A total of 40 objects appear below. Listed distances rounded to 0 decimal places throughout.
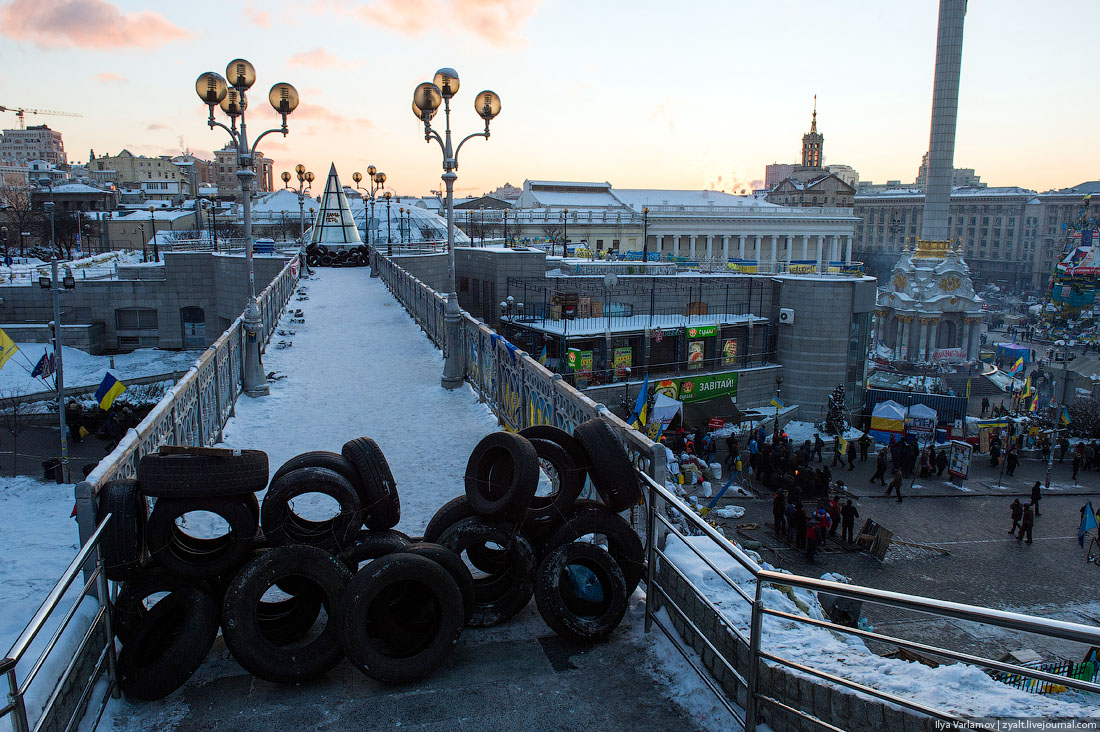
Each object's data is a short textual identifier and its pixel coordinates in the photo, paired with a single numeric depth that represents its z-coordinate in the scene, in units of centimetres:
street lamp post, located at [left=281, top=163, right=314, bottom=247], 3912
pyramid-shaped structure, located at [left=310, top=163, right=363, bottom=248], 3678
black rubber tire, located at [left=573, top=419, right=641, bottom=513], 497
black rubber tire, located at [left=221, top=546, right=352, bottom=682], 415
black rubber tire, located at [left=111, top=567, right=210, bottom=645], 432
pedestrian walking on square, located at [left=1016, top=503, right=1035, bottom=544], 1894
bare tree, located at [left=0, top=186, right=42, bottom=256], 7631
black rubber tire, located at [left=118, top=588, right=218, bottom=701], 405
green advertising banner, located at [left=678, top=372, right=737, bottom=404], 3241
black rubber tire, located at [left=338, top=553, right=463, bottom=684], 415
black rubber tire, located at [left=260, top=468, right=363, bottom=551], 488
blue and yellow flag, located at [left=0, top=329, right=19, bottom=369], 2192
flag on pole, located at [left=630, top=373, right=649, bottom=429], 1690
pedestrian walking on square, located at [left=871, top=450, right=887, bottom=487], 2422
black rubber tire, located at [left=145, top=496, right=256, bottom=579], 445
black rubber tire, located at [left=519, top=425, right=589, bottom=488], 527
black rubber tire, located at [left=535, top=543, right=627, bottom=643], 462
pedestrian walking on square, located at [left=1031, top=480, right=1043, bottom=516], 2089
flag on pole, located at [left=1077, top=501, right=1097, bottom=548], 1831
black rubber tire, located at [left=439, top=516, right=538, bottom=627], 491
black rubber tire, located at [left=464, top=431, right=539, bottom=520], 493
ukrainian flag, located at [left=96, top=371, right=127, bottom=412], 1891
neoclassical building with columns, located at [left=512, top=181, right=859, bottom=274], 7456
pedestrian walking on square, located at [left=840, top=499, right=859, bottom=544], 1845
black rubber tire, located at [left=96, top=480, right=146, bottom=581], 423
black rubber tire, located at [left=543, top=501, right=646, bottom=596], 495
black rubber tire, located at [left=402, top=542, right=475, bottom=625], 459
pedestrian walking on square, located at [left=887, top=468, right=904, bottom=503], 2262
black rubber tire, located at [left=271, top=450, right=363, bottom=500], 530
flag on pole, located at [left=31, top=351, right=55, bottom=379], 2467
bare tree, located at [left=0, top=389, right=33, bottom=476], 2356
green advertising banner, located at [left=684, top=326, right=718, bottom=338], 3381
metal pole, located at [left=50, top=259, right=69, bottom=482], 2006
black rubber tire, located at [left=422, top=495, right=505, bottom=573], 528
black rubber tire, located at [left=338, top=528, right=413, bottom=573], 489
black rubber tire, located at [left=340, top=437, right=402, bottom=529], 523
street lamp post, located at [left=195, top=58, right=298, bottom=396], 1441
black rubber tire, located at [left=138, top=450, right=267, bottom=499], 447
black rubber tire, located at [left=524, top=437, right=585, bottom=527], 509
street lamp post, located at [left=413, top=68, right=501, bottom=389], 1385
